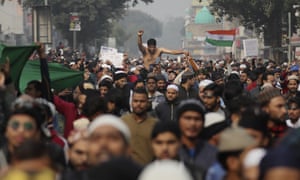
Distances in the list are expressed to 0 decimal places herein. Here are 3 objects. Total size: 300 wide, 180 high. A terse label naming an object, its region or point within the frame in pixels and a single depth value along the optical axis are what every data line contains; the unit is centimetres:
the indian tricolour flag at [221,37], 3816
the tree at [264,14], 4762
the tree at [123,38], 12942
